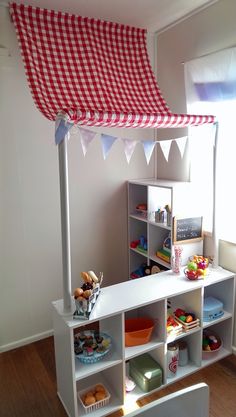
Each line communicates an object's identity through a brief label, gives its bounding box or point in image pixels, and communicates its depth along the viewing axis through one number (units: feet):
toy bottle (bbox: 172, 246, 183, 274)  7.27
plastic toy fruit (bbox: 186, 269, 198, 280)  6.91
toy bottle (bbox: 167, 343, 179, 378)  6.72
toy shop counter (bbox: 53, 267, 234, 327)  5.77
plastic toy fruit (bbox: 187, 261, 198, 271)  7.02
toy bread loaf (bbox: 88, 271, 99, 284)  6.05
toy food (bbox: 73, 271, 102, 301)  5.54
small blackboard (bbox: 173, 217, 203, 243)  7.52
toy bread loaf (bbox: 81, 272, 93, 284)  6.00
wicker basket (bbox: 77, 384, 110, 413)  5.85
